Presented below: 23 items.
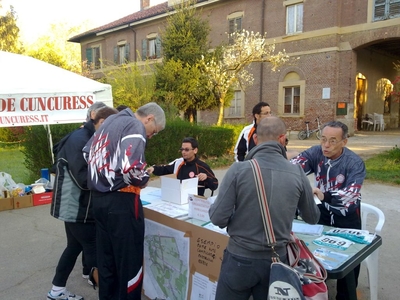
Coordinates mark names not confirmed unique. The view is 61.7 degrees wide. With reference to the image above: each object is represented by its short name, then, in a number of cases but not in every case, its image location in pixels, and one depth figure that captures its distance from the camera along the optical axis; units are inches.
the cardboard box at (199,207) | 109.7
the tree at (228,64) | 558.9
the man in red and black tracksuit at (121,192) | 90.4
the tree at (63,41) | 1429.6
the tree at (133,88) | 573.0
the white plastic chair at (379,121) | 800.9
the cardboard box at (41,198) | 253.0
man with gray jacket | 69.4
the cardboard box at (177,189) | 130.6
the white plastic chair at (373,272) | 115.6
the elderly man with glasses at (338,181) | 105.5
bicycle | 705.8
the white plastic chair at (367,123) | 805.5
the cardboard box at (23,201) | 244.4
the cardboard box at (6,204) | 238.4
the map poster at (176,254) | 95.3
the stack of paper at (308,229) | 102.7
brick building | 674.2
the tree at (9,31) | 1015.0
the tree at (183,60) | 557.3
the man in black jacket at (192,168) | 165.8
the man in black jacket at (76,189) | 108.4
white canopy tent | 211.8
